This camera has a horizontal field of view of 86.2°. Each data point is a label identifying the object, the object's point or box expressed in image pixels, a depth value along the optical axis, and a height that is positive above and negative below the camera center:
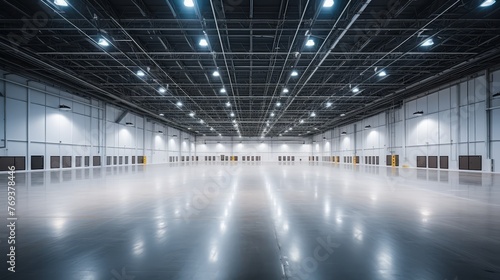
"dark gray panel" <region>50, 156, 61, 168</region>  25.39 -1.48
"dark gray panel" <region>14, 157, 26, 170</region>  21.55 -1.34
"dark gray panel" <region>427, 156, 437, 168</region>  28.16 -1.89
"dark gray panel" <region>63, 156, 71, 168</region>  26.95 -1.57
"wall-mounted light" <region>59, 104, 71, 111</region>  25.27 +3.70
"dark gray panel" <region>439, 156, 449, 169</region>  26.69 -1.88
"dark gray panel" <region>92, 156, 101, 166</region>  31.03 -1.75
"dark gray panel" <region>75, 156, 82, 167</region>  28.55 -1.62
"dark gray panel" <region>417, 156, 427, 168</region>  29.75 -2.00
